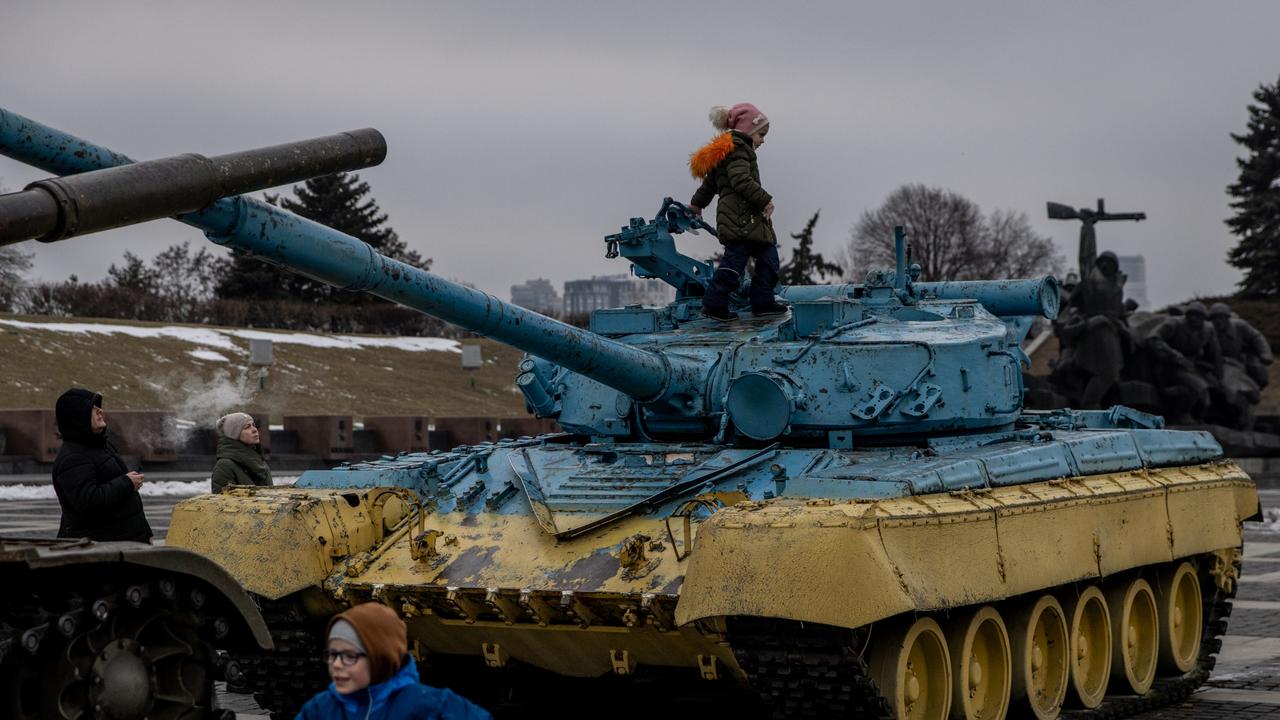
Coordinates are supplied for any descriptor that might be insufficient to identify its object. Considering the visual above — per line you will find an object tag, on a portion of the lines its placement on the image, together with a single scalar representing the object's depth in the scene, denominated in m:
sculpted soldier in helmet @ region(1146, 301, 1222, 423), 40.00
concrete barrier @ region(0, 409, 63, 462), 32.25
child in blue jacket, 5.01
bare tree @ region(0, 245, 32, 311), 56.50
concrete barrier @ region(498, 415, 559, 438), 39.03
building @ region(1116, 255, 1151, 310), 179.50
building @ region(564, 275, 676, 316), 78.34
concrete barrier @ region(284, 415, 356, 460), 35.59
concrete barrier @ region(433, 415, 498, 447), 38.72
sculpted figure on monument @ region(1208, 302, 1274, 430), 40.91
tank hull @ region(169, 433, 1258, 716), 8.32
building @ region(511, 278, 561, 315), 100.94
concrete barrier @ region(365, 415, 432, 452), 36.84
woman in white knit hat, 12.44
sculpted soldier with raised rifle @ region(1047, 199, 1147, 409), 39.94
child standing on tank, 11.46
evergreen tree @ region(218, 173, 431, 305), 62.72
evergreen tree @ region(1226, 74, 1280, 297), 69.88
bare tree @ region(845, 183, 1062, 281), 78.81
